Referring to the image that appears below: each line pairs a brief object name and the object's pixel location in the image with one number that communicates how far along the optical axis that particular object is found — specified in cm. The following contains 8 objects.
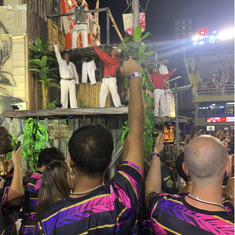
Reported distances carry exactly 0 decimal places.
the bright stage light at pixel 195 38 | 2769
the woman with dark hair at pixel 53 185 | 258
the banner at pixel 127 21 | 656
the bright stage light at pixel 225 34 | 2551
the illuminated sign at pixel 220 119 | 2141
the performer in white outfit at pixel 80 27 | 922
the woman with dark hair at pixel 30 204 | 323
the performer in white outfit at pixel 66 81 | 781
